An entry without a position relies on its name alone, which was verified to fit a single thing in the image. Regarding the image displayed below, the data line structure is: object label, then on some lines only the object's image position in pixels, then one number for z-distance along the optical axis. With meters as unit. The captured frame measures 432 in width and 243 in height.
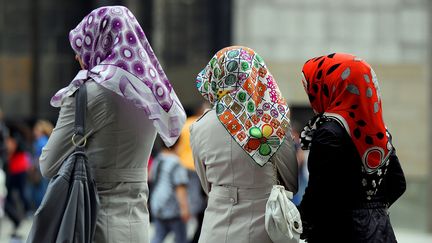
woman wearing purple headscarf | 9.38
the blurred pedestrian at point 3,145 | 26.43
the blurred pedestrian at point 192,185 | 20.58
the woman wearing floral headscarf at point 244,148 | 9.70
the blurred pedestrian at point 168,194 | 19.03
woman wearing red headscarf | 8.88
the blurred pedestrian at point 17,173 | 29.28
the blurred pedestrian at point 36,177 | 30.55
